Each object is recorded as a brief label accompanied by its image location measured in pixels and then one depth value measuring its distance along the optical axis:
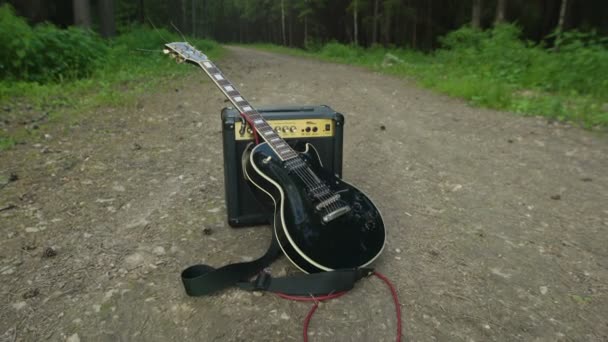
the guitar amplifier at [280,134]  2.20
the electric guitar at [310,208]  1.76
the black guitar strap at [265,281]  1.75
